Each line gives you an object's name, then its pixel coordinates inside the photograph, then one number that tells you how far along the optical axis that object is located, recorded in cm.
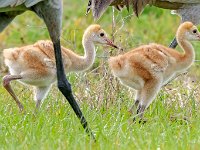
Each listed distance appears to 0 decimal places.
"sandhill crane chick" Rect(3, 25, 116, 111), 1370
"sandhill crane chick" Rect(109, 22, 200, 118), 1361
